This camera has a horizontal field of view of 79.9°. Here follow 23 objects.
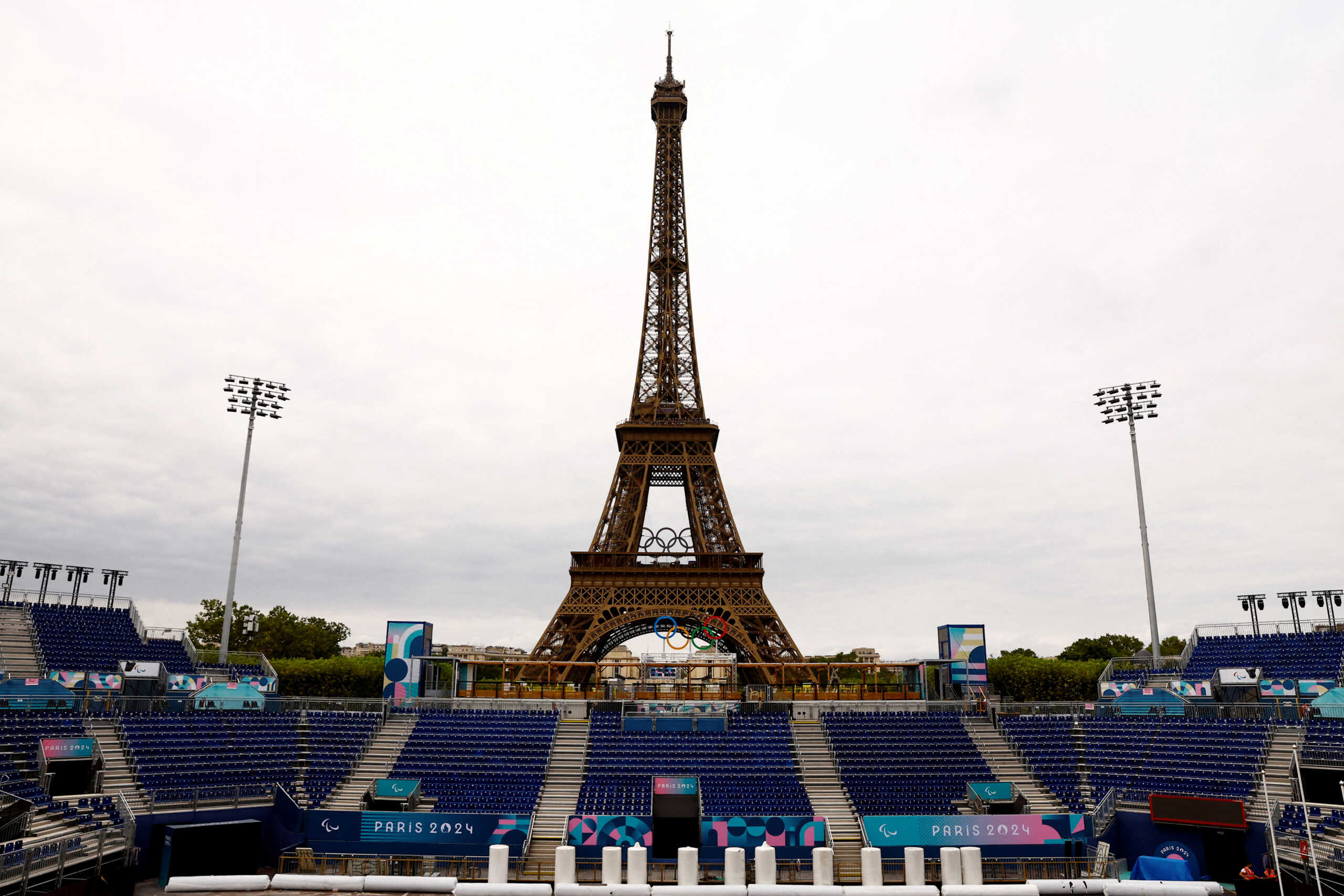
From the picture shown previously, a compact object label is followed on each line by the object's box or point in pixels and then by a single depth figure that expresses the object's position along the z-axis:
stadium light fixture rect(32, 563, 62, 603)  43.31
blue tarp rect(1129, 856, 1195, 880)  22.98
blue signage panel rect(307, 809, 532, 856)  28.22
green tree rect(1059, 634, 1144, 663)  86.81
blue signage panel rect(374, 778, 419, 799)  30.62
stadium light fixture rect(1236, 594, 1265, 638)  47.88
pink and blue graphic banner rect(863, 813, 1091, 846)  27.98
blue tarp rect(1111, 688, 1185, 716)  38.47
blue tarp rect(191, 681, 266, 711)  36.91
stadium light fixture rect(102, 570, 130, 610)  45.31
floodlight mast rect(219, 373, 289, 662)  42.53
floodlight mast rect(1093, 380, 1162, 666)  43.19
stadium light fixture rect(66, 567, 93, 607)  44.22
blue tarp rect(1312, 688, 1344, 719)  32.94
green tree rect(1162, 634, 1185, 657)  84.31
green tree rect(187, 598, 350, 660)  69.50
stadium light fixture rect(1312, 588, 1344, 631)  45.84
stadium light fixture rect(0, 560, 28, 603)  42.62
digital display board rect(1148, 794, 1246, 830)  26.39
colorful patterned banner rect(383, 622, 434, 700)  39.88
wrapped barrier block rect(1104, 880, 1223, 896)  20.30
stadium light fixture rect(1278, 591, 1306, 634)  46.56
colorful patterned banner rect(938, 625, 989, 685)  41.00
